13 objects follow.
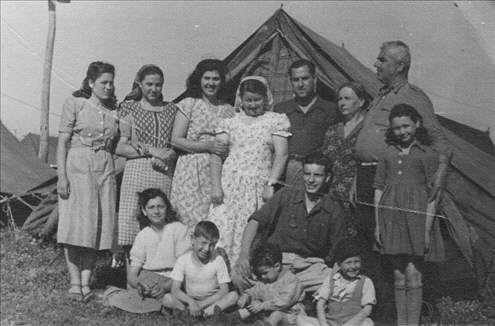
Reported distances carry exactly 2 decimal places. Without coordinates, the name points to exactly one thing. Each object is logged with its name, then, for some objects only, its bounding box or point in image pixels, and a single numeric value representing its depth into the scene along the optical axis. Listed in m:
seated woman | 4.81
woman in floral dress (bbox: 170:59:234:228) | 5.00
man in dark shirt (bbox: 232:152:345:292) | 4.42
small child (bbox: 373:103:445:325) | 4.16
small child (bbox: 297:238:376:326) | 4.17
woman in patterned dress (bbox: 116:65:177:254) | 5.04
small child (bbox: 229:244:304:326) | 4.29
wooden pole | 5.67
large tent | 4.68
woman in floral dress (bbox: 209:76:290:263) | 4.79
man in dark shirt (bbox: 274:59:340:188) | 4.90
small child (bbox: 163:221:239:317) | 4.58
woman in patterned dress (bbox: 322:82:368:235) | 4.68
